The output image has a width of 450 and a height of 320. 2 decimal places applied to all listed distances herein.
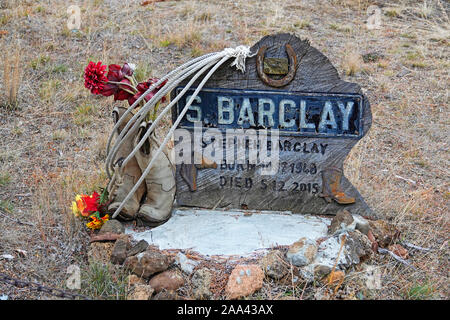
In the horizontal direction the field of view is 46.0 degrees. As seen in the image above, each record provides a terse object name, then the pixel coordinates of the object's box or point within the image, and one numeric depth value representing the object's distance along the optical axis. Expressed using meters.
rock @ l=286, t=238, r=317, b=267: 3.13
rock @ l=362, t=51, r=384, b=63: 6.59
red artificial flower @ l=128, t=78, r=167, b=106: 3.55
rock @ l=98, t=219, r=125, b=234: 3.47
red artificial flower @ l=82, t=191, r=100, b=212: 3.62
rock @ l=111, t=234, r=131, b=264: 3.22
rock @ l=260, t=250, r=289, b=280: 3.08
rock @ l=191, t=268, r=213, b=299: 3.00
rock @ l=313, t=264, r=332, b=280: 3.10
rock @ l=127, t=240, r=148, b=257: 3.25
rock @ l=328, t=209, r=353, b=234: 3.43
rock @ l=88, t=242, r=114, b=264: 3.23
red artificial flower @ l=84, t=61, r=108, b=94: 3.46
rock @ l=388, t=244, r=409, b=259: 3.42
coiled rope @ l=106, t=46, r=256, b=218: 3.46
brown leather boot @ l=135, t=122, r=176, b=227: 3.61
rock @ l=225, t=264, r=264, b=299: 2.99
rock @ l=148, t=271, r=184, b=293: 3.02
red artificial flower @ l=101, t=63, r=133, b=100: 3.55
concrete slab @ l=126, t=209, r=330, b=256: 3.37
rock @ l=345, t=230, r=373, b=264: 3.23
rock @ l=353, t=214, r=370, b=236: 3.47
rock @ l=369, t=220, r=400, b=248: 3.50
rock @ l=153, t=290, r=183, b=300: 2.91
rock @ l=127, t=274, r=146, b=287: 3.04
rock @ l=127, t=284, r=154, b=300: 2.93
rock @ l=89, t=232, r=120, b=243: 3.35
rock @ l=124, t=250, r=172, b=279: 3.09
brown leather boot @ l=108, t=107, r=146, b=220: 3.61
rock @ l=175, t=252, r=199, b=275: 3.17
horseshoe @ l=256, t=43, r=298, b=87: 3.53
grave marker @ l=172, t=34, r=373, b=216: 3.57
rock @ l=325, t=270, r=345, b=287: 3.04
